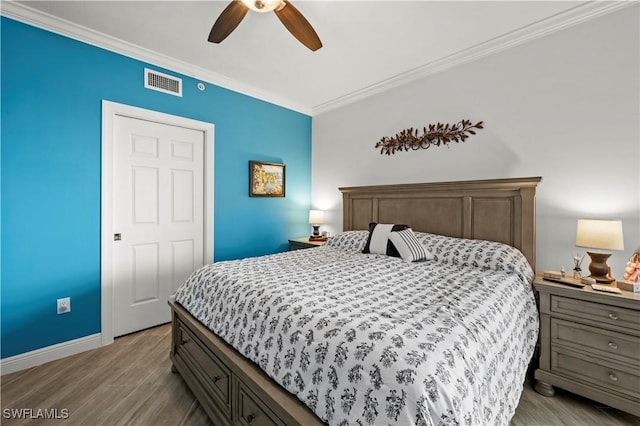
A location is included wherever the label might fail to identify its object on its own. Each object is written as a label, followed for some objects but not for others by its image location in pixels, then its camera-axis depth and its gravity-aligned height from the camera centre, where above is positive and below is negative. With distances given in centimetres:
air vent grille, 263 +127
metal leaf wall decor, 267 +79
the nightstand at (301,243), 343 -41
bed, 88 -49
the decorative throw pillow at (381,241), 247 -28
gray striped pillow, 230 -30
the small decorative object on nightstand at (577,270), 189 -41
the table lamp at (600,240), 171 -18
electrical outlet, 221 -76
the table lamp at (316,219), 378 -11
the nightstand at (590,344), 156 -81
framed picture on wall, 346 +42
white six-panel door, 253 -5
